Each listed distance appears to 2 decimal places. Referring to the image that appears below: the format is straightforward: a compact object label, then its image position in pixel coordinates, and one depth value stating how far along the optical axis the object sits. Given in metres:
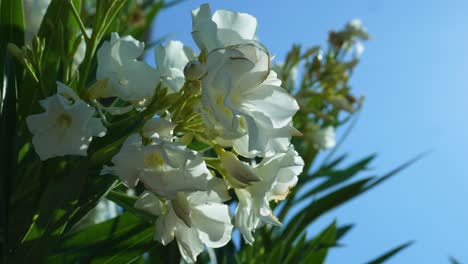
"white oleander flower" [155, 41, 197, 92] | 0.69
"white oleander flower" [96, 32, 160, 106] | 0.68
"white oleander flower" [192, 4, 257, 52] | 0.66
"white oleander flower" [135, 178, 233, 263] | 0.67
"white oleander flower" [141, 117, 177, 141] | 0.65
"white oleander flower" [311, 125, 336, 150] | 1.66
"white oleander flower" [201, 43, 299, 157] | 0.64
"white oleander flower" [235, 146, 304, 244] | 0.68
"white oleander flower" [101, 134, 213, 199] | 0.64
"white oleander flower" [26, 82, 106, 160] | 0.66
